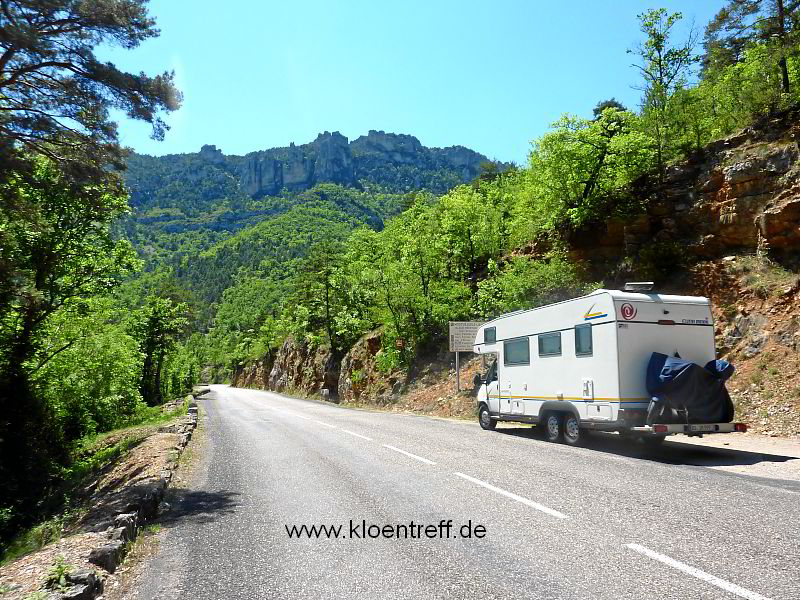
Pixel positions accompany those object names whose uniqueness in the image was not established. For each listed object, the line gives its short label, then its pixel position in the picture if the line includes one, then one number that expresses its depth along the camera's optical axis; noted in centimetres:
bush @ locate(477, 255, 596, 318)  2166
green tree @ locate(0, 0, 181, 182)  947
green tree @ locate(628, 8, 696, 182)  2469
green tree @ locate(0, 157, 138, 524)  1421
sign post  2438
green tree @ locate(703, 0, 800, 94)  1916
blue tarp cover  1042
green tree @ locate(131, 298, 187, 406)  3922
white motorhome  1098
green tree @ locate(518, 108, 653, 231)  2416
